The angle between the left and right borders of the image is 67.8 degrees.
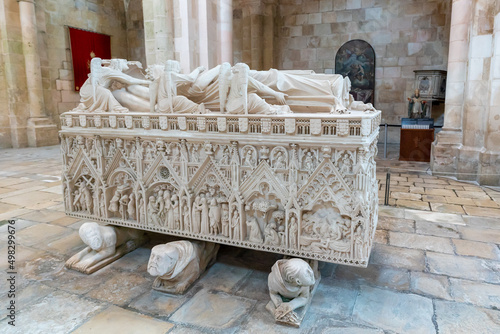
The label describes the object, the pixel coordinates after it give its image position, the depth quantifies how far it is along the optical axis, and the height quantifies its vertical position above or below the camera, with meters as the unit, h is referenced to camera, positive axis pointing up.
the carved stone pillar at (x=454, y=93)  7.20 +0.29
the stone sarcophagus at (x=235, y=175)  2.78 -0.55
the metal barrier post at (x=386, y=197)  5.40 -1.29
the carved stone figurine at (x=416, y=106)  9.60 +0.06
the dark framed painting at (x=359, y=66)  11.91 +1.38
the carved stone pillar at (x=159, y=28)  7.55 +1.70
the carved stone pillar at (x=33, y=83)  11.35 +0.93
